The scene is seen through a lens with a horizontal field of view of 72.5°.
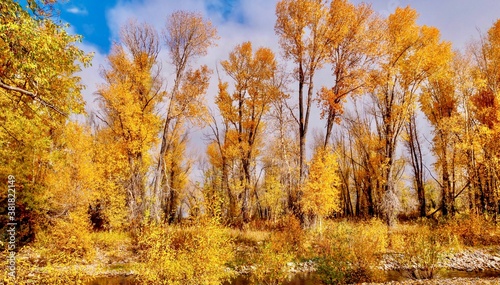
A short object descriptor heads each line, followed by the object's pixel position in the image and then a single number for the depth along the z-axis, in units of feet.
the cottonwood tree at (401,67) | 70.49
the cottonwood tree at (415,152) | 101.55
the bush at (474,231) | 63.05
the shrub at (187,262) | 35.53
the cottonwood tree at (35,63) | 20.48
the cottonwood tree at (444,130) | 87.61
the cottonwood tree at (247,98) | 88.12
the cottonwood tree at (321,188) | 64.39
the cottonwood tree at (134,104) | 71.97
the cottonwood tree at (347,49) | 67.67
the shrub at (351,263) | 42.04
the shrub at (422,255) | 42.45
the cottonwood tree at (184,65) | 73.67
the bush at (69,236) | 55.83
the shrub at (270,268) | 40.16
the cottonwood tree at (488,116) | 73.31
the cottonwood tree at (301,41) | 67.51
